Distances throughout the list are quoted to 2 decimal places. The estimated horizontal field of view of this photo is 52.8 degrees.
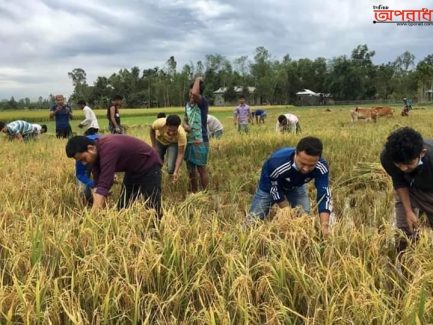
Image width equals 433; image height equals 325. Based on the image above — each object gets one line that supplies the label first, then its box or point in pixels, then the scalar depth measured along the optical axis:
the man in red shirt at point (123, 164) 3.45
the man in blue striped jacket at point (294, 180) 3.21
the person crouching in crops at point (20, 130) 10.96
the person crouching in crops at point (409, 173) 2.87
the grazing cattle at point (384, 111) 20.08
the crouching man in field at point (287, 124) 9.70
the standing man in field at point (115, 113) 9.39
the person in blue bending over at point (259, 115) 19.96
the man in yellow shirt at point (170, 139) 5.36
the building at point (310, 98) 63.95
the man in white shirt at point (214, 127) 8.89
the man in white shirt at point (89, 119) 9.84
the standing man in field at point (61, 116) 10.59
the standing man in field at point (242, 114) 12.24
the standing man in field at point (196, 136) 6.09
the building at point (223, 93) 68.54
